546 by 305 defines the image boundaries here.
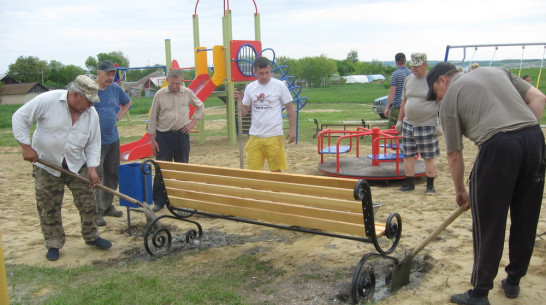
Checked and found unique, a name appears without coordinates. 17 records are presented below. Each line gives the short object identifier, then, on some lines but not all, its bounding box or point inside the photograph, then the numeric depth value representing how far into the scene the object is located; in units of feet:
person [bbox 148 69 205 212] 19.63
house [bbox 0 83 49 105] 159.63
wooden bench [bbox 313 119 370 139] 47.38
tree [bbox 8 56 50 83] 200.34
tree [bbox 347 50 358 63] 364.26
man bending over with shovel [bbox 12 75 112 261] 14.03
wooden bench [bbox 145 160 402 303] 11.32
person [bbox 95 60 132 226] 17.84
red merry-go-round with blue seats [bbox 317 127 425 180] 23.21
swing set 45.41
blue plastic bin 16.58
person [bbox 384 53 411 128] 25.74
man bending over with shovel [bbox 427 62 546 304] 9.95
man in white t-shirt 18.03
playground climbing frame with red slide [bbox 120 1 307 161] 37.24
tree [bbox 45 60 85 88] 204.03
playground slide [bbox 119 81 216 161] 32.81
